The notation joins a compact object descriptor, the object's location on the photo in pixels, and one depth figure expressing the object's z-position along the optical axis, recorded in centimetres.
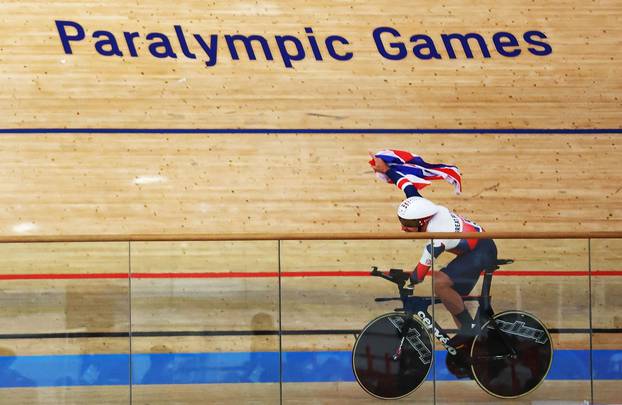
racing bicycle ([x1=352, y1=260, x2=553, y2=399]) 1326
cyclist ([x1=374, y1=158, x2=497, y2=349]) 1325
